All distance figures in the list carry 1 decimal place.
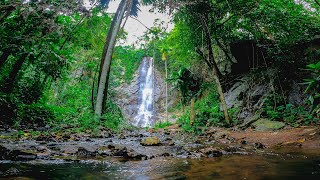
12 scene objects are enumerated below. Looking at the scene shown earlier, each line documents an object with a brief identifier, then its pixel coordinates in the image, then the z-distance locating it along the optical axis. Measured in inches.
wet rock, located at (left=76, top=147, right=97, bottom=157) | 110.5
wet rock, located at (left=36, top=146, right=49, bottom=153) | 110.1
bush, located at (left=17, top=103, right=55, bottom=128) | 304.2
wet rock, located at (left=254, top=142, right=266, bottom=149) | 161.6
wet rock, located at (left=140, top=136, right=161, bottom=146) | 171.9
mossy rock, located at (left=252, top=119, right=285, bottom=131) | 283.0
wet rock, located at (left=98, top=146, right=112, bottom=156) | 114.5
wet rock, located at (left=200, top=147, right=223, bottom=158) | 118.7
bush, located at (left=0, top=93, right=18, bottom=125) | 262.9
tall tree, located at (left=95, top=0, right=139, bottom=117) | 367.9
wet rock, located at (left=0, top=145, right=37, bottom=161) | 87.7
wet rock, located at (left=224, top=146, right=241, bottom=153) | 138.1
